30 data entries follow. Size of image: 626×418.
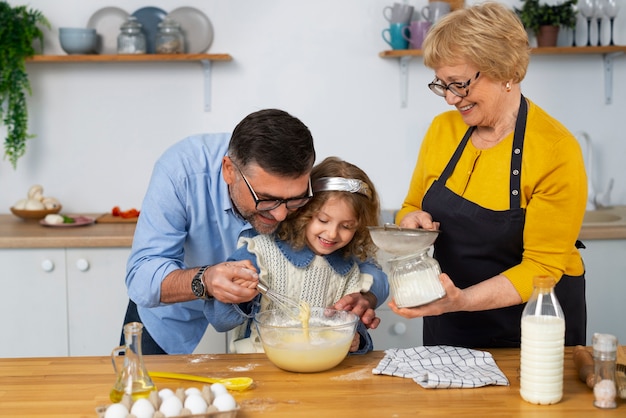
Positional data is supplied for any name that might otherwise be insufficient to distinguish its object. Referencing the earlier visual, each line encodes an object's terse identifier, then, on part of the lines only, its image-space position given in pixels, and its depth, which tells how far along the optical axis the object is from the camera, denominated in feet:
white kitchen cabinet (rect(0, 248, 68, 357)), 11.64
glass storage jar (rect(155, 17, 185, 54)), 12.59
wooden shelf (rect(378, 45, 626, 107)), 12.76
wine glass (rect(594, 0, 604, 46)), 12.76
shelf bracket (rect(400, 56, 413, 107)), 13.28
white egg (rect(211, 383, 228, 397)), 5.47
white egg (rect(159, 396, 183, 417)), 5.16
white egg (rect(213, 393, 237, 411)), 5.29
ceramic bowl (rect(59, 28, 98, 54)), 12.64
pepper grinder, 5.51
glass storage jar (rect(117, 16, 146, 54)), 12.61
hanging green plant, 12.57
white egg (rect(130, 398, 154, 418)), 5.15
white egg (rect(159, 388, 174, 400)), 5.36
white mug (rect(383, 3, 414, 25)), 12.66
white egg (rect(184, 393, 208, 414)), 5.19
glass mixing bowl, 6.23
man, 6.73
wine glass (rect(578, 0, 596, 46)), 12.74
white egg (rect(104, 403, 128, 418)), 5.13
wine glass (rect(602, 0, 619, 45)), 12.80
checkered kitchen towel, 6.02
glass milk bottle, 5.56
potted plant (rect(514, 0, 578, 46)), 12.84
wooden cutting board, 12.58
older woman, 6.76
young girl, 7.45
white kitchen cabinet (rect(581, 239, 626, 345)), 11.76
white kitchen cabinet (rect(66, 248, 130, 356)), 11.66
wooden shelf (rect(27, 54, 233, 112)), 12.48
